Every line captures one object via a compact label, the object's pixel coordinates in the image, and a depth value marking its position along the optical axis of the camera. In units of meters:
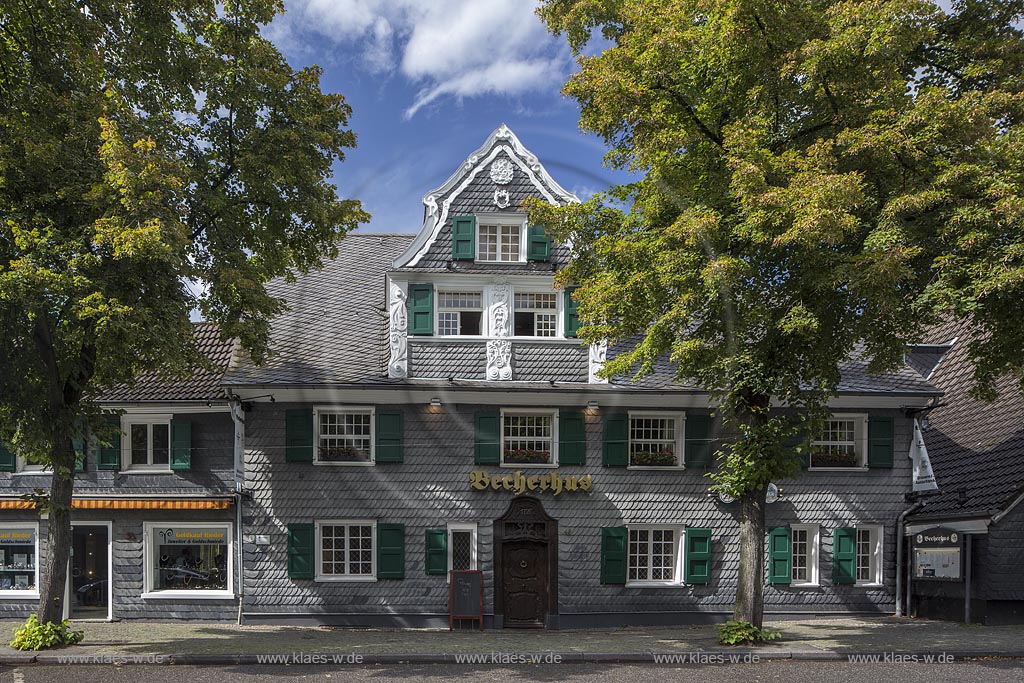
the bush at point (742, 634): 16.08
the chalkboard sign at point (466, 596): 19.73
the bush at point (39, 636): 15.22
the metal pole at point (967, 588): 19.47
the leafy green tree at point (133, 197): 13.88
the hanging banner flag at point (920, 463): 21.25
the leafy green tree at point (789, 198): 13.34
